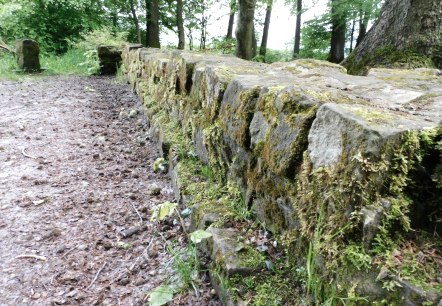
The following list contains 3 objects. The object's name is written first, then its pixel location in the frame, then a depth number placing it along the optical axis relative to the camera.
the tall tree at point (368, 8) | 9.25
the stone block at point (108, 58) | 9.78
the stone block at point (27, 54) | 9.03
